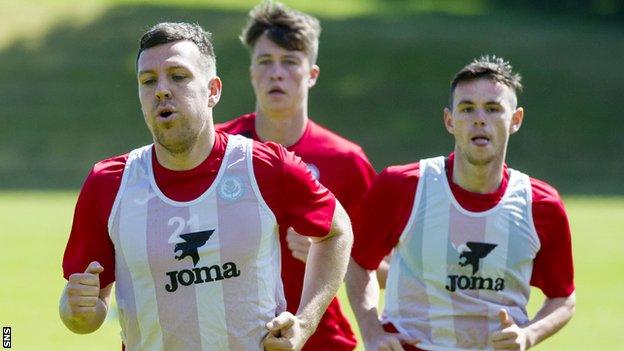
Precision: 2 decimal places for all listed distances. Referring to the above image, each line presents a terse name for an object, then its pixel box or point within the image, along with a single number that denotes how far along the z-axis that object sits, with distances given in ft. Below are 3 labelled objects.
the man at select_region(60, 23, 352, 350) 32.30
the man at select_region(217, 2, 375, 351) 45.16
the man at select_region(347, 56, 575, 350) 39.73
